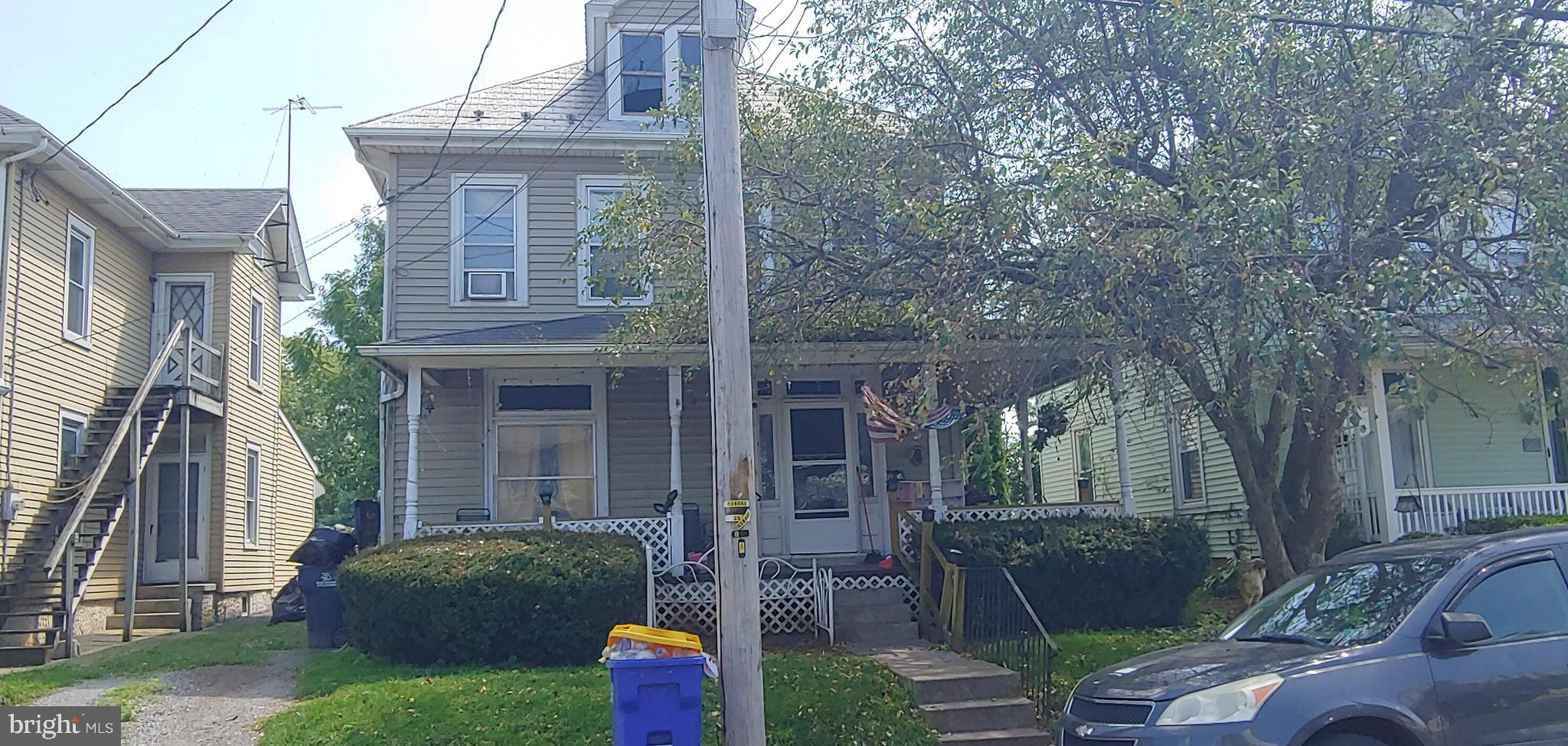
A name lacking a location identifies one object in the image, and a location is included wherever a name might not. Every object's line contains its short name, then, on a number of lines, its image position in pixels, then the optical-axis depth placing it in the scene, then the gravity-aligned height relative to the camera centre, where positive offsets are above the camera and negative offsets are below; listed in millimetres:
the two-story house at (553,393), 16406 +1769
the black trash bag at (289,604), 18016 -914
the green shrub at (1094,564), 13594 -631
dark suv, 6266 -910
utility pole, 7773 +837
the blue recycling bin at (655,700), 7730 -1077
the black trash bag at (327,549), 16547 -131
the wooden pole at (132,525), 16766 +309
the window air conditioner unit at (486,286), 16625 +3264
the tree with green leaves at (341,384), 30984 +4516
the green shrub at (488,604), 11859 -677
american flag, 14195 +1088
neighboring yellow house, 15875 +2360
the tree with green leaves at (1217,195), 9367 +2467
